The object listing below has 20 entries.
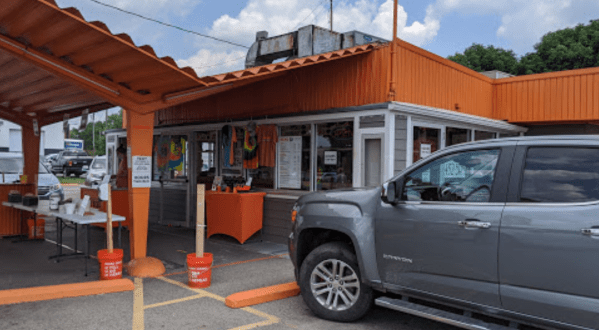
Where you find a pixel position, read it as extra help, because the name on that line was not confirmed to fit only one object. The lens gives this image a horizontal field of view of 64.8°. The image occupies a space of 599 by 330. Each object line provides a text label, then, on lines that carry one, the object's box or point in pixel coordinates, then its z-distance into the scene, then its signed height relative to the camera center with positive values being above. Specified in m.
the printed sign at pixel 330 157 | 8.71 +0.04
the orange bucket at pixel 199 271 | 6.05 -1.45
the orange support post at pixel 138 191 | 7.06 -0.51
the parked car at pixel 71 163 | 33.75 -0.41
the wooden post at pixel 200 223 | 5.98 -0.82
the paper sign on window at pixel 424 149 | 8.75 +0.22
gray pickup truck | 3.43 -0.66
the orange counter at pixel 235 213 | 9.02 -1.07
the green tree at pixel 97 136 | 59.53 +3.26
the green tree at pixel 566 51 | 29.19 +7.08
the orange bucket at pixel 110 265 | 6.14 -1.40
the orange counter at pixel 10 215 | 9.70 -1.21
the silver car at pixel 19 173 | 13.13 -0.47
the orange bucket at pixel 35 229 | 9.60 -1.47
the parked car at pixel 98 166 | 24.21 -0.46
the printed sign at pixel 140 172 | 7.11 -0.21
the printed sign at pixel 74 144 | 53.58 +1.51
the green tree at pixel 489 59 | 32.94 +7.30
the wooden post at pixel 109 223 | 6.31 -0.89
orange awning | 5.30 +1.30
